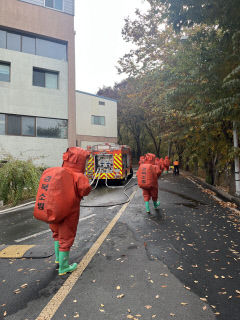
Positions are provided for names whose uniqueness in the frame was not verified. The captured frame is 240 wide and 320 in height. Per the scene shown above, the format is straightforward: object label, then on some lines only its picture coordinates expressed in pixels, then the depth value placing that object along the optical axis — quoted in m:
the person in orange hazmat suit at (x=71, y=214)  3.58
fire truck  15.39
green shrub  9.73
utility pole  9.86
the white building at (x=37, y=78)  17.20
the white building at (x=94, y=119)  26.56
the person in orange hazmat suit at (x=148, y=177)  7.54
